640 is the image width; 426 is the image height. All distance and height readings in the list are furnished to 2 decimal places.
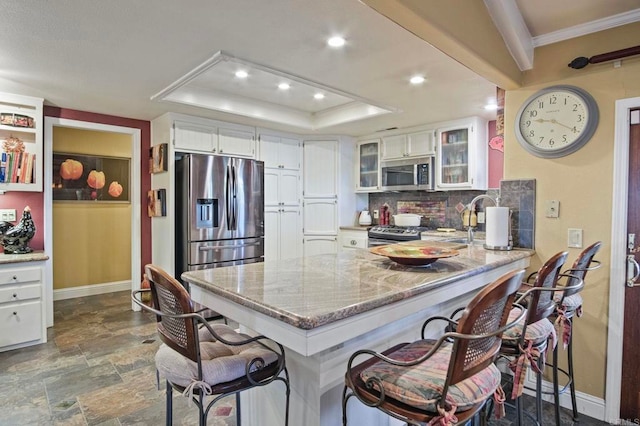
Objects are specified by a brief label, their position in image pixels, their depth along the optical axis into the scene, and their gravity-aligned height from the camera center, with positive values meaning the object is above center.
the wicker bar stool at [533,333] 1.46 -0.56
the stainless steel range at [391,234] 4.35 -0.35
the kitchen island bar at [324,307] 1.12 -0.37
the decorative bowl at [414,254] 1.76 -0.24
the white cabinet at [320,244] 5.14 -0.55
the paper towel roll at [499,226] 2.46 -0.13
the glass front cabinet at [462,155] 4.14 +0.64
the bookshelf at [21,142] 3.26 +0.59
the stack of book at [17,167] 3.25 +0.35
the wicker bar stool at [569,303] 1.78 -0.51
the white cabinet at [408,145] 4.51 +0.83
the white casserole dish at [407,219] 4.72 -0.17
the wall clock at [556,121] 2.23 +0.58
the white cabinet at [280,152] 4.65 +0.74
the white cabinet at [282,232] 4.72 -0.37
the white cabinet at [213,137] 3.95 +0.81
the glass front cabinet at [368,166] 5.10 +0.61
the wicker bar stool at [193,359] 1.16 -0.56
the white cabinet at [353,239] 4.86 -0.46
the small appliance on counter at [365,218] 5.29 -0.17
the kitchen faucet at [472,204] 2.49 +0.02
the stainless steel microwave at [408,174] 4.50 +0.44
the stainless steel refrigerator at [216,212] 3.86 -0.07
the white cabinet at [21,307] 3.06 -0.92
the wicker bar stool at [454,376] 1.00 -0.54
